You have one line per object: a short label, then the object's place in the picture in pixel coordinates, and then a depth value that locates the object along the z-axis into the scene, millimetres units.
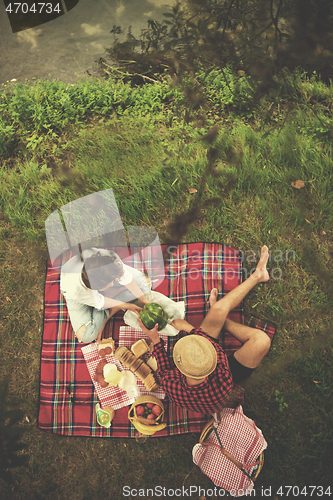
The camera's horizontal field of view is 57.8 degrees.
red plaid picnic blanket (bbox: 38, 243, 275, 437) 3174
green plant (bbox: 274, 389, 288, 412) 3227
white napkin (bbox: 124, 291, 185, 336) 3309
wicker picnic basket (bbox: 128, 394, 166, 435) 2975
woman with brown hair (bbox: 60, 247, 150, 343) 2898
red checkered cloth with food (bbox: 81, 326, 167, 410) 3176
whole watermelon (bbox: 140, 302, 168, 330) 3082
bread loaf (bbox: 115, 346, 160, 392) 3106
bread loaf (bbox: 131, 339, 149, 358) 3227
